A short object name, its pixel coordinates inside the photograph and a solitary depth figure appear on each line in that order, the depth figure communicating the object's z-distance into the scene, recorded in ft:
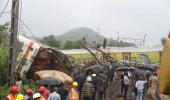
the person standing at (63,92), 34.65
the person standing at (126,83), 46.55
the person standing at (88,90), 37.72
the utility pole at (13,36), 30.21
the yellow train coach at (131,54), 103.88
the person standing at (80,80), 42.12
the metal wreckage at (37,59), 49.59
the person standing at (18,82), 35.67
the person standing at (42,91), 24.45
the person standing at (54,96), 26.74
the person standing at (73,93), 30.62
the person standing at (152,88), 37.01
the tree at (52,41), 186.97
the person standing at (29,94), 23.72
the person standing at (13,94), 22.85
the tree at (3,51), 42.28
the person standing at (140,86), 40.35
